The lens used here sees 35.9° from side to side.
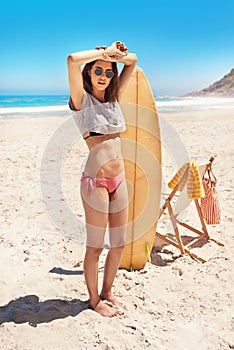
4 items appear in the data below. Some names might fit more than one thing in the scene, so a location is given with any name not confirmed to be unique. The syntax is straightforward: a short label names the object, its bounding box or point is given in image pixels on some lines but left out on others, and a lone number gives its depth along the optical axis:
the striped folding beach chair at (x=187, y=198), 3.73
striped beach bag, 4.20
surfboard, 3.34
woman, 2.48
